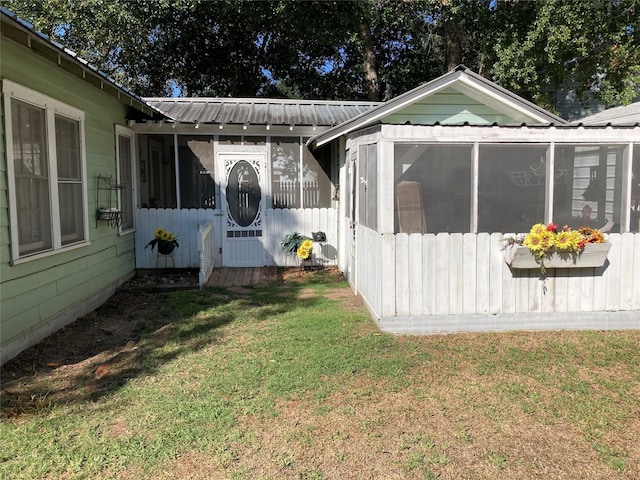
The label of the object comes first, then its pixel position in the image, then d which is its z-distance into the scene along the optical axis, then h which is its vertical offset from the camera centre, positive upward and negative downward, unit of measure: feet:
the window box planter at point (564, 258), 16.40 -1.74
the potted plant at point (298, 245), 29.30 -2.24
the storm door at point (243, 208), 29.73 +0.08
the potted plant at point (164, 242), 26.76 -1.77
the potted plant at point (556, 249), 16.14 -1.43
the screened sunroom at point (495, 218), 16.65 -0.39
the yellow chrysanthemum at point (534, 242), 16.08 -1.18
